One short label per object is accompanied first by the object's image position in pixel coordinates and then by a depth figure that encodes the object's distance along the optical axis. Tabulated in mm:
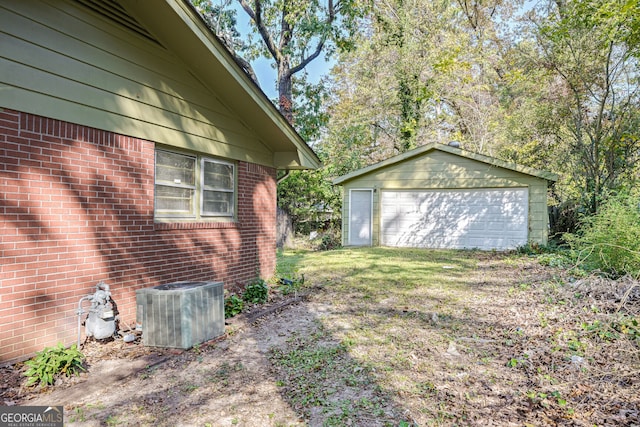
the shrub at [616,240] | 5754
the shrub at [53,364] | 3361
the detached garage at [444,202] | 13320
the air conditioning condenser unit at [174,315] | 4230
